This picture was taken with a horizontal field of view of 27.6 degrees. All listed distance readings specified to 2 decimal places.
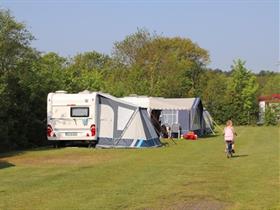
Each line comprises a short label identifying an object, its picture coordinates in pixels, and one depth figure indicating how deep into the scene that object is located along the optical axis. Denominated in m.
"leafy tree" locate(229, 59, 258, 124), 69.50
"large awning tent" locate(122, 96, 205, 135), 33.44
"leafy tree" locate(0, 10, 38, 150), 23.64
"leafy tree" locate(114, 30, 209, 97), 60.12
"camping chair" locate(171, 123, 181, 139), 34.66
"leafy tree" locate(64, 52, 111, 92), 33.46
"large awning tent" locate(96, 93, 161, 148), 25.08
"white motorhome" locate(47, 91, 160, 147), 24.83
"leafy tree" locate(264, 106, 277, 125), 67.19
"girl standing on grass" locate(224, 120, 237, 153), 20.33
